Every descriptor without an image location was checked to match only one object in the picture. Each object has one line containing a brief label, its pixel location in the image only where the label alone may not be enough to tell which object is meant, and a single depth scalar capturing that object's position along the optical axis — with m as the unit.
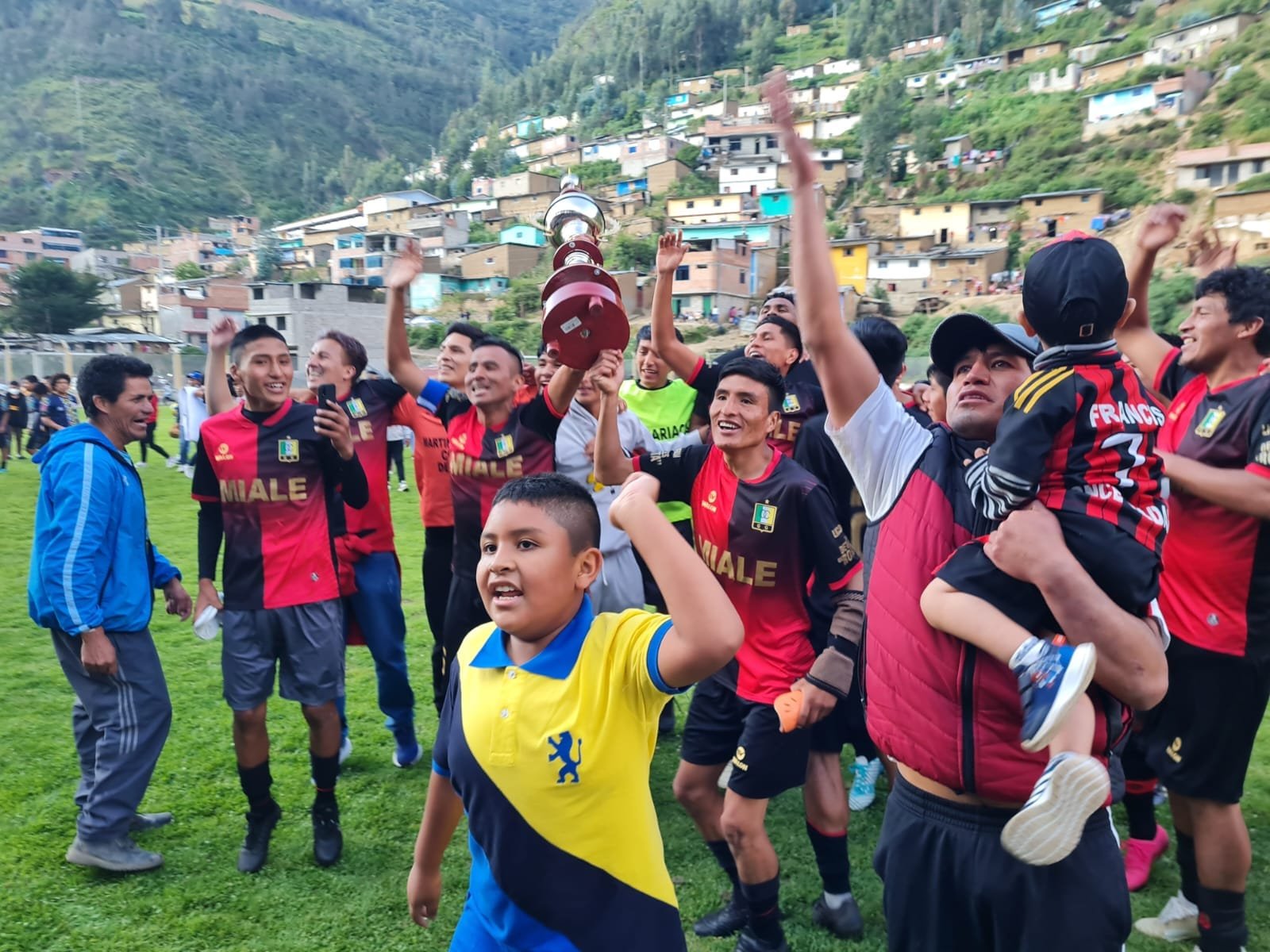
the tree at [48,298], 55.53
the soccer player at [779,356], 4.57
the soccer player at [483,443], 4.45
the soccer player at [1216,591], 3.03
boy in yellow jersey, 2.03
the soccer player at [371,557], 4.99
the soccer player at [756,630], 3.24
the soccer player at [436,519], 5.43
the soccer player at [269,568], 4.05
